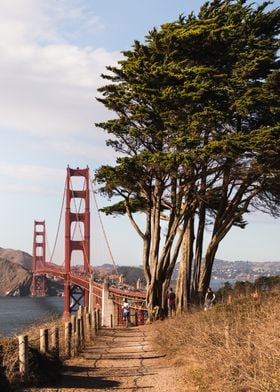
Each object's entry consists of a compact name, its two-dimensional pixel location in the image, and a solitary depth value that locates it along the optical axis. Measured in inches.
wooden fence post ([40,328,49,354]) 455.8
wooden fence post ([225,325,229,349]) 390.3
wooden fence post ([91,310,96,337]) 781.4
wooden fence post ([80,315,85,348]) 636.3
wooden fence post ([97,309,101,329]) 903.9
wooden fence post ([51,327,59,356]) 487.8
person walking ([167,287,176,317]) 924.6
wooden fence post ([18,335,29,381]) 389.9
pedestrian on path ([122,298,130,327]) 1050.1
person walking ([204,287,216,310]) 823.1
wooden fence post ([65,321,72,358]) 535.0
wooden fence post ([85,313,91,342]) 721.3
